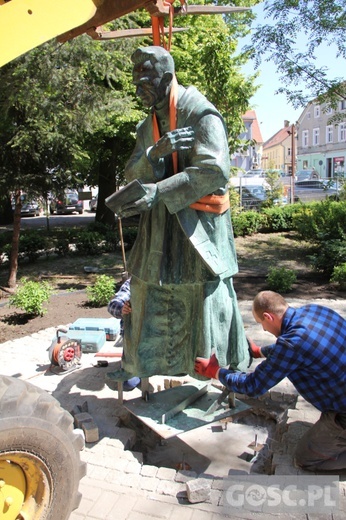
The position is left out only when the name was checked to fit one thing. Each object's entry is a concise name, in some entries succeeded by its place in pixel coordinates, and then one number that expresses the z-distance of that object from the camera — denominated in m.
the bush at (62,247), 12.38
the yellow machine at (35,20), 2.21
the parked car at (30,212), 25.98
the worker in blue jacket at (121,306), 4.14
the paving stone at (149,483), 2.94
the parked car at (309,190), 23.75
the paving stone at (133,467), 3.09
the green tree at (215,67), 9.99
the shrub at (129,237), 13.12
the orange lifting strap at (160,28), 3.11
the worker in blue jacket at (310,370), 2.84
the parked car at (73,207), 27.62
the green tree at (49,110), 7.56
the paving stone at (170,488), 2.89
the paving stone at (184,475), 3.00
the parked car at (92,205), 29.23
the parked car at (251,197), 18.94
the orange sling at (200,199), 3.15
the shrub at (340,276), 8.16
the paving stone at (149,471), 3.06
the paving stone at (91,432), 3.41
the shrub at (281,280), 8.16
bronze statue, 3.02
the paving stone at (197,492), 2.77
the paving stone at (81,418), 3.53
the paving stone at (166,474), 3.03
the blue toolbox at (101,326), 5.58
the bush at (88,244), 12.56
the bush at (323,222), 10.18
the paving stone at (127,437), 3.44
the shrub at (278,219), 16.22
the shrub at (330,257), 9.12
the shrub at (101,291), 7.34
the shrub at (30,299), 6.78
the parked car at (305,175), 33.78
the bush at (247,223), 15.17
